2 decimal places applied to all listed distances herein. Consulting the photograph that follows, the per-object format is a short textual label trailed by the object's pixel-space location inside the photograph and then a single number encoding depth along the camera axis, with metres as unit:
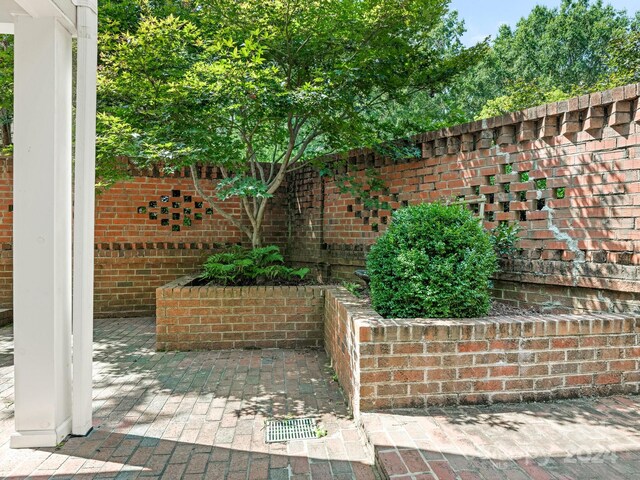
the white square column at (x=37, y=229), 2.65
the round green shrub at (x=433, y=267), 3.13
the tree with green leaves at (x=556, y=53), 22.14
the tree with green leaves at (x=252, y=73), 4.47
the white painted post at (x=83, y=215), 2.77
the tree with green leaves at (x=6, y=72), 5.67
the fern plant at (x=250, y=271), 5.38
